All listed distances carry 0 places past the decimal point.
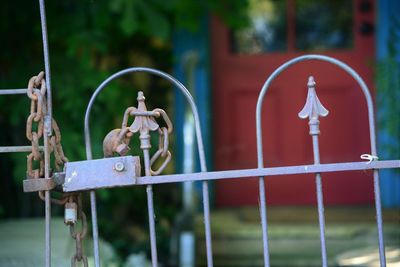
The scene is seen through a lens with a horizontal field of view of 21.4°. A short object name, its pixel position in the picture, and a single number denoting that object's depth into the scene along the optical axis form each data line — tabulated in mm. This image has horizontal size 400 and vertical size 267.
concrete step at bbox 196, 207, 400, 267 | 7459
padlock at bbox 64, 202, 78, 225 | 3411
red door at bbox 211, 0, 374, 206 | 8807
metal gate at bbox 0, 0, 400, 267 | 3342
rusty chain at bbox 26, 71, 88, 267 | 3334
